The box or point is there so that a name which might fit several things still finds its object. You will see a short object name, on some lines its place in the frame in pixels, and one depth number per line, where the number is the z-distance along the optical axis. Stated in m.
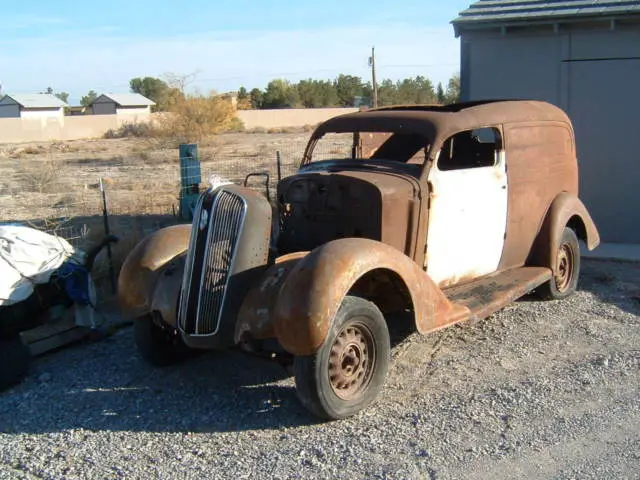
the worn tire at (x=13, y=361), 5.40
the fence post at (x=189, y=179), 10.38
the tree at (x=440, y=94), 43.41
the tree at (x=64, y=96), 109.81
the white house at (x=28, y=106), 65.06
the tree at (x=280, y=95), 74.00
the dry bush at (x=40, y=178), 18.02
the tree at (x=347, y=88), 73.81
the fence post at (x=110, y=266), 7.83
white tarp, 5.73
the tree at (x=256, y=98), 76.88
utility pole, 45.59
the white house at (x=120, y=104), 70.00
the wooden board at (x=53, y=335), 6.11
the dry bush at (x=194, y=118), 38.25
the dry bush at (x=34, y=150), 34.82
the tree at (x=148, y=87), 89.61
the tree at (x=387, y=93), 61.19
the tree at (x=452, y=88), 40.00
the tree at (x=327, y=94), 73.94
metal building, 9.39
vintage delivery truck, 4.61
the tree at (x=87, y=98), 94.69
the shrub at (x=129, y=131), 46.99
